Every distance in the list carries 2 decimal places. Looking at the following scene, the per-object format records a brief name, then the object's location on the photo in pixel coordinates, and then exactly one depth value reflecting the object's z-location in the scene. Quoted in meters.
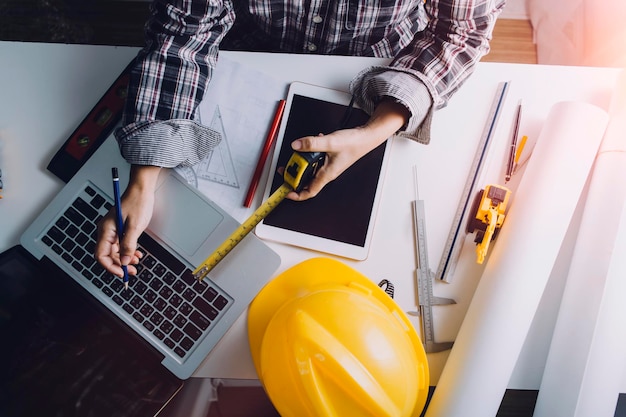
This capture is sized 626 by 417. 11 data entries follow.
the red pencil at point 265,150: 0.72
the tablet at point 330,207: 0.71
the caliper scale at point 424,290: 0.69
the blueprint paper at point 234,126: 0.72
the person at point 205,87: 0.67
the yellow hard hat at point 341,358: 0.54
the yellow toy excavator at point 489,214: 0.67
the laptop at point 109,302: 0.65
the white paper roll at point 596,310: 0.61
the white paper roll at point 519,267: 0.61
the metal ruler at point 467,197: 0.70
